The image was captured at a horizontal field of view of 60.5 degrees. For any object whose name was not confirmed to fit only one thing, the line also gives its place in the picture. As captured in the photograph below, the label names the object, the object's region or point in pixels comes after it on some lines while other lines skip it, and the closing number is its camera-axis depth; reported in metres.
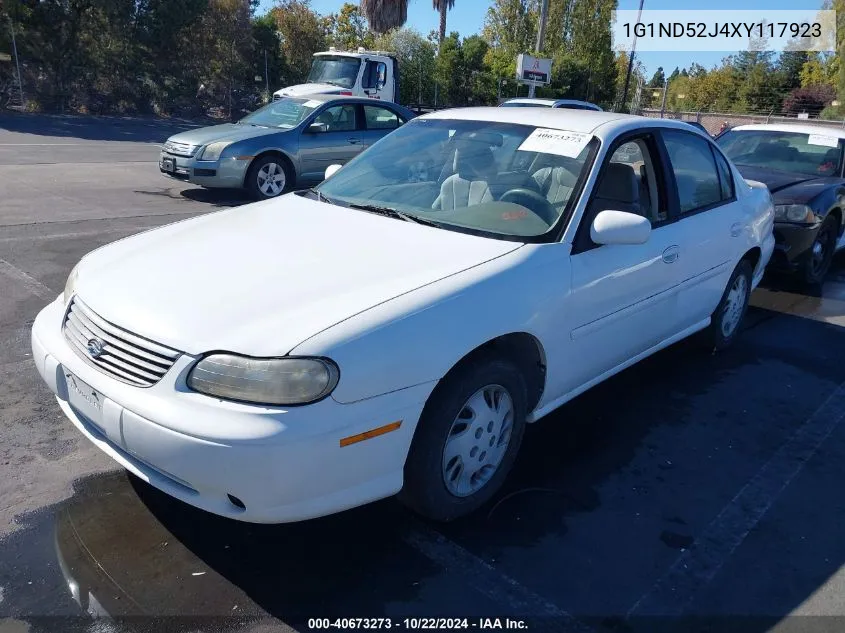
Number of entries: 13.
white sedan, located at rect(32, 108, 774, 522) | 2.41
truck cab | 18.12
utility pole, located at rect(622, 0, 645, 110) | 37.28
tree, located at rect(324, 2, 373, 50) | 40.05
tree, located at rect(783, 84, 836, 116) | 49.94
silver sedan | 10.27
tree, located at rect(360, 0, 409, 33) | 38.22
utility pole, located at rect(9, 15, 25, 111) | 22.55
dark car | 6.86
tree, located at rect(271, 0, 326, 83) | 31.95
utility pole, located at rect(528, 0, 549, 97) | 25.71
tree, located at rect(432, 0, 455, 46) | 41.81
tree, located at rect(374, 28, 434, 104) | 33.91
